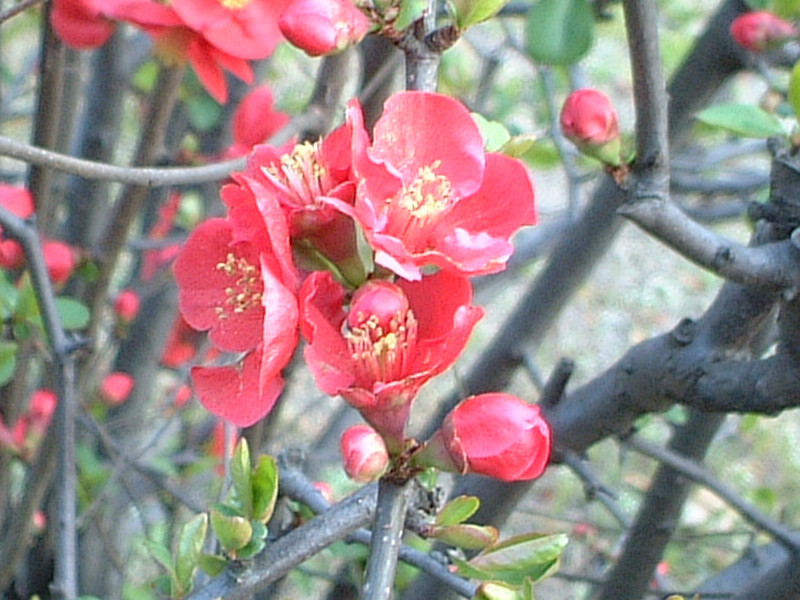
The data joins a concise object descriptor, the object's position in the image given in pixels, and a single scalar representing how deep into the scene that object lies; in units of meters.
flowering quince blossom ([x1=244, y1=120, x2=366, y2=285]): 0.53
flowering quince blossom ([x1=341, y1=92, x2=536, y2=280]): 0.52
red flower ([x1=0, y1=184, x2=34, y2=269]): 0.76
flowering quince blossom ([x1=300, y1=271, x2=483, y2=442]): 0.52
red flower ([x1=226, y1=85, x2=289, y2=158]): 0.91
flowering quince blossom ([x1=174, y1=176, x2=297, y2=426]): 0.51
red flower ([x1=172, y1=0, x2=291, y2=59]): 0.67
